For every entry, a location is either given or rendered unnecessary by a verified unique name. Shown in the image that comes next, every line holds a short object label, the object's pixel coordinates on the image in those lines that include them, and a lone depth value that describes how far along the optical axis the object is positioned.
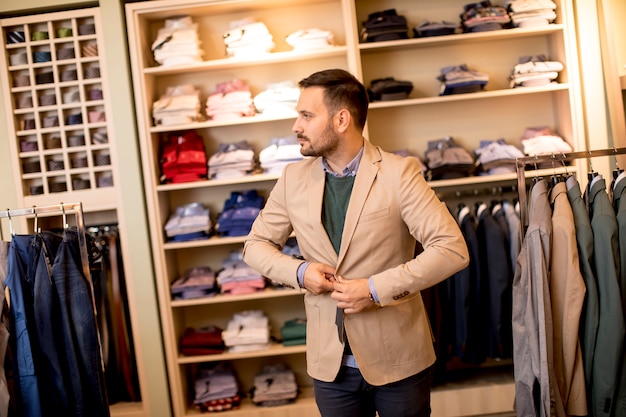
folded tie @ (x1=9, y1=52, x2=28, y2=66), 3.74
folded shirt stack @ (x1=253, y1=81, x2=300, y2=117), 3.74
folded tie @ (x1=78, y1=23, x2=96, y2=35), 3.73
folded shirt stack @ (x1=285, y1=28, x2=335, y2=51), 3.74
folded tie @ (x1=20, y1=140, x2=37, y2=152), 3.79
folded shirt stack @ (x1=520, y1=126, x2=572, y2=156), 3.79
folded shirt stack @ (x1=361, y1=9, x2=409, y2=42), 3.76
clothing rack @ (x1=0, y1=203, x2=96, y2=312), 2.60
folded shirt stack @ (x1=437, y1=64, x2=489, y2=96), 3.76
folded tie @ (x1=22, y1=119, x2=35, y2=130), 3.78
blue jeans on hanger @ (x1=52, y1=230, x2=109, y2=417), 2.62
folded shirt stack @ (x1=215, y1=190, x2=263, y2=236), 3.77
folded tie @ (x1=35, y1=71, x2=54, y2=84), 3.76
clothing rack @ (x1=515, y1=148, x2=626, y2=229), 2.54
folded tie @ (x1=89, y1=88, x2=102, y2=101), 3.78
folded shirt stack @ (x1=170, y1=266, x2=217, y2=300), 3.79
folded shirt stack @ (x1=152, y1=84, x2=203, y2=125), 3.72
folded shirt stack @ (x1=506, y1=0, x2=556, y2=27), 3.73
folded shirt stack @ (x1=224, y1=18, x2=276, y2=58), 3.75
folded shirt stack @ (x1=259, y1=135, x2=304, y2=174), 3.74
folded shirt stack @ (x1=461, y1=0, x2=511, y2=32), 3.75
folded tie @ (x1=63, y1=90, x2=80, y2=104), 3.79
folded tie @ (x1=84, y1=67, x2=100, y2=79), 3.74
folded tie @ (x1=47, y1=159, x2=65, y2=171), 3.81
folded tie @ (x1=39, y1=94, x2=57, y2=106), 3.77
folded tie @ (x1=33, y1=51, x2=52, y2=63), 3.74
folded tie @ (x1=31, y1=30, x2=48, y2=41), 3.74
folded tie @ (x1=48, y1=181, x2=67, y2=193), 3.79
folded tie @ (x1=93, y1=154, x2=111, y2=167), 3.77
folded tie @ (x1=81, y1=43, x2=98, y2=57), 3.74
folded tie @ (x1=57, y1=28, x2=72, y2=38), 3.74
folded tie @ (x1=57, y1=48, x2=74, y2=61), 3.74
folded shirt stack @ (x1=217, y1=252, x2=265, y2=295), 3.79
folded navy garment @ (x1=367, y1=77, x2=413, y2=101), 3.76
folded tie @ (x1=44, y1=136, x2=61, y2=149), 3.79
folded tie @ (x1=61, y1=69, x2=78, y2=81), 3.75
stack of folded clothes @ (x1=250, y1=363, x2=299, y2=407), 3.79
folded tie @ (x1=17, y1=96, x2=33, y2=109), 3.80
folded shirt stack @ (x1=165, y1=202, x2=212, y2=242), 3.79
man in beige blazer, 1.95
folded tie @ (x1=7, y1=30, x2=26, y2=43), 3.75
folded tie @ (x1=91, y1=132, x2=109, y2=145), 3.81
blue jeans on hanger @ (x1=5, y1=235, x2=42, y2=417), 2.54
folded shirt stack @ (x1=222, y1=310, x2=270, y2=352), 3.78
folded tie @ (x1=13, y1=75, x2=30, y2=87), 3.76
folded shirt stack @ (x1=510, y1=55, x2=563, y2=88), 3.78
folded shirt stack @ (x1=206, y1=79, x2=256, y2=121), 3.79
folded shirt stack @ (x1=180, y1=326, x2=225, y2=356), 3.79
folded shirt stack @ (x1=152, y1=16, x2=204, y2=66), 3.73
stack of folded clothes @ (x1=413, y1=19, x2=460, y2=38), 3.74
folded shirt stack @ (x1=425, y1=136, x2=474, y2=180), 3.73
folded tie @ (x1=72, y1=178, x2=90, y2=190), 3.79
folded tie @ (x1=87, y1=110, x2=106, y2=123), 3.78
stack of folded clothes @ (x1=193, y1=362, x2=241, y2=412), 3.81
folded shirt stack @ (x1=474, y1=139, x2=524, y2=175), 3.77
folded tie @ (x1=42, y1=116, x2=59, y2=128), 3.79
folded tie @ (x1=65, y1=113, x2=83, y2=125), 3.78
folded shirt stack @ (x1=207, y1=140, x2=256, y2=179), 3.79
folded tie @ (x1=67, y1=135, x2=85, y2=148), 3.79
